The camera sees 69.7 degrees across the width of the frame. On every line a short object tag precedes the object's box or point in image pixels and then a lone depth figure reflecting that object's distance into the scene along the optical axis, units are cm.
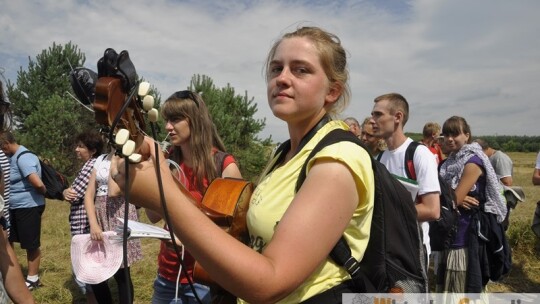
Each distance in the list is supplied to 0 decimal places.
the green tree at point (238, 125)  1354
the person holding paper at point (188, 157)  256
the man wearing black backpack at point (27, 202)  494
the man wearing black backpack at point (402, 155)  318
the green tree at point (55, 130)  1856
